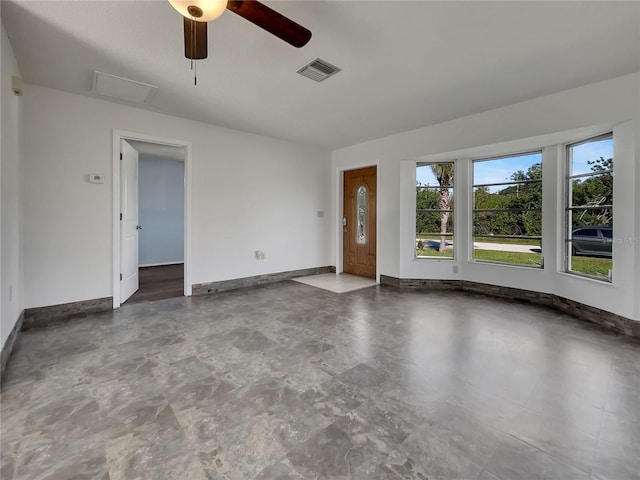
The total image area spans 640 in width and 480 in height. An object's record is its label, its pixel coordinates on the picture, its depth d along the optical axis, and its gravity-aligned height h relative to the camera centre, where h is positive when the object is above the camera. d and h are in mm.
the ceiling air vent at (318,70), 2781 +1660
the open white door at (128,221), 3902 +237
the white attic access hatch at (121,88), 3086 +1682
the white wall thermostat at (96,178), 3619 +747
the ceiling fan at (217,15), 1509 +1259
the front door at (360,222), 5805 +336
